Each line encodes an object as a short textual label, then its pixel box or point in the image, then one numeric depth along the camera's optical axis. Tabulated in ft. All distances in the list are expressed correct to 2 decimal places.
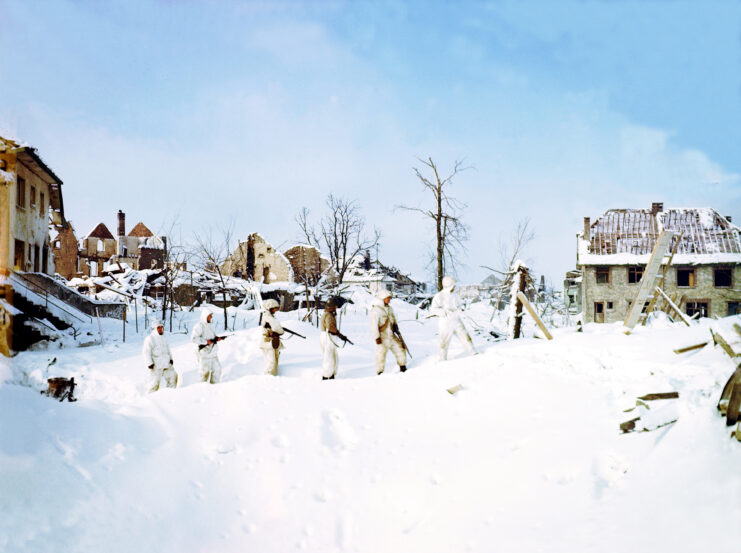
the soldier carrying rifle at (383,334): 32.37
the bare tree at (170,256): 65.18
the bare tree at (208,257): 86.99
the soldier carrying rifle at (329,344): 31.86
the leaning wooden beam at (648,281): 33.76
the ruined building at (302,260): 132.42
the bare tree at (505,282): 45.45
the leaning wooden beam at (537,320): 33.01
